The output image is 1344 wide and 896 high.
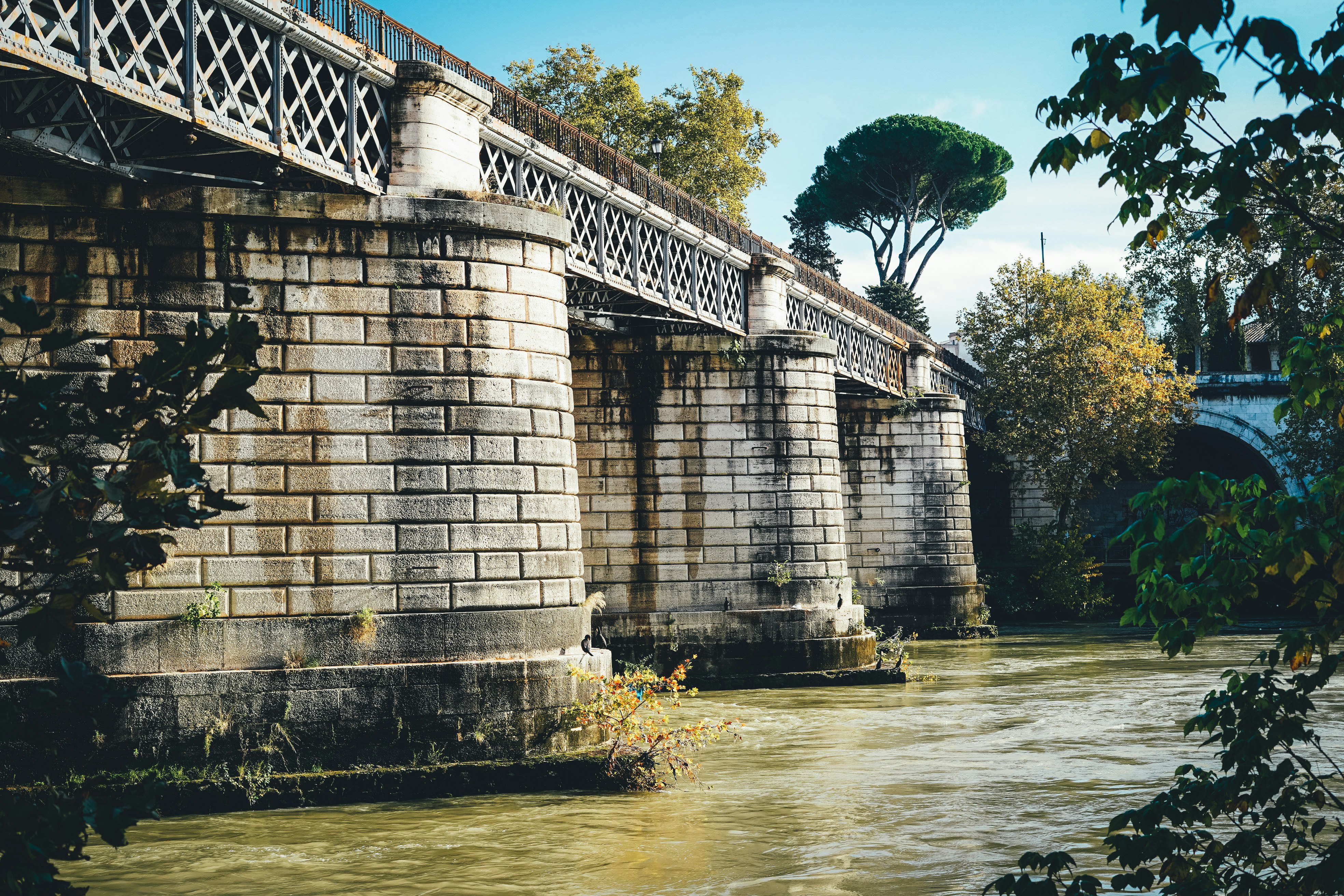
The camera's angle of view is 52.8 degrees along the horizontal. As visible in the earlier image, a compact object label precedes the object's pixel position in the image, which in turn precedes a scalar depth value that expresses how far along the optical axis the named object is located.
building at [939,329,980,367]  67.38
